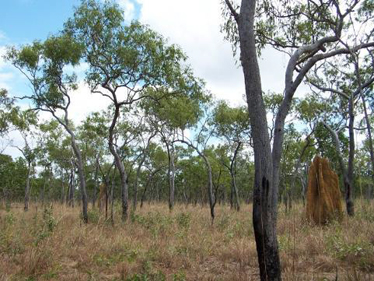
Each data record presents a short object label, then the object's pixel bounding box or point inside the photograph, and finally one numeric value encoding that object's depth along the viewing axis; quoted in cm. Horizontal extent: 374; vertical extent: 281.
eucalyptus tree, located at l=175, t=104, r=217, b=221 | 1686
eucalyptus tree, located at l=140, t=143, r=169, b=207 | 2892
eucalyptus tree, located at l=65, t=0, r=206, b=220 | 1127
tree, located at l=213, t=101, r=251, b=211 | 2131
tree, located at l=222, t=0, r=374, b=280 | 357
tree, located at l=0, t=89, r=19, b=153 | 1876
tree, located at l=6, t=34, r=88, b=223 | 1198
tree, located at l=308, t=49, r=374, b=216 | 1064
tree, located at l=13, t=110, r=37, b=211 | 1995
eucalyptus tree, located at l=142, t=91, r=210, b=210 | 1706
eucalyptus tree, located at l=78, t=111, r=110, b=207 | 1724
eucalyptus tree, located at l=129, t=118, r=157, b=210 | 2109
